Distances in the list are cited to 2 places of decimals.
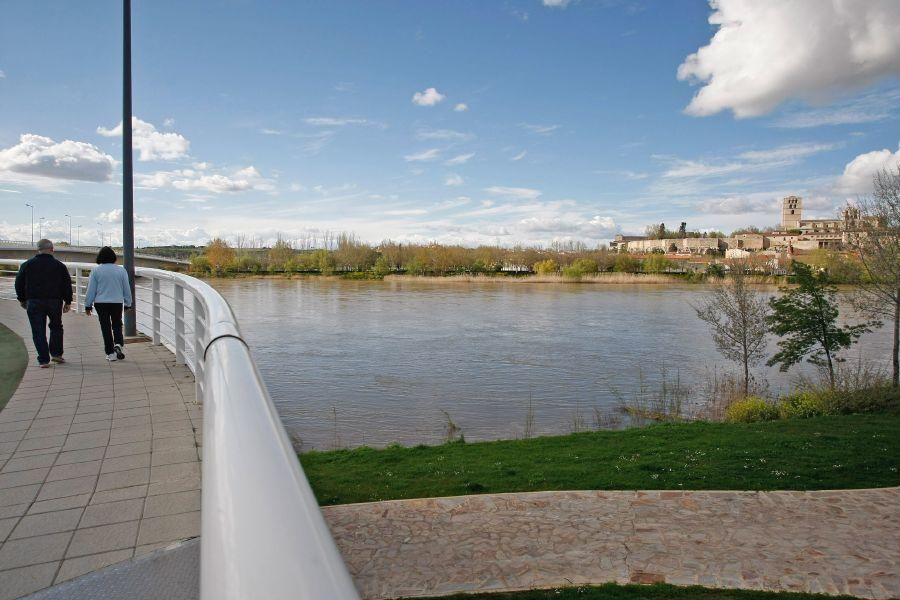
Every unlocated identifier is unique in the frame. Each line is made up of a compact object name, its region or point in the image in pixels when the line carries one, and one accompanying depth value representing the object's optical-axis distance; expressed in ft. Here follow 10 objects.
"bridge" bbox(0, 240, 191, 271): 124.06
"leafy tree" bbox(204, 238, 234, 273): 251.68
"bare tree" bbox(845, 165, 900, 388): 53.16
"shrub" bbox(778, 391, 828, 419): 40.19
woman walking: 26.49
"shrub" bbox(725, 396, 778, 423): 40.42
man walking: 25.66
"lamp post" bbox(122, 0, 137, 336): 31.14
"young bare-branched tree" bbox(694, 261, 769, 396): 57.57
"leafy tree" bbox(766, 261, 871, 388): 52.39
